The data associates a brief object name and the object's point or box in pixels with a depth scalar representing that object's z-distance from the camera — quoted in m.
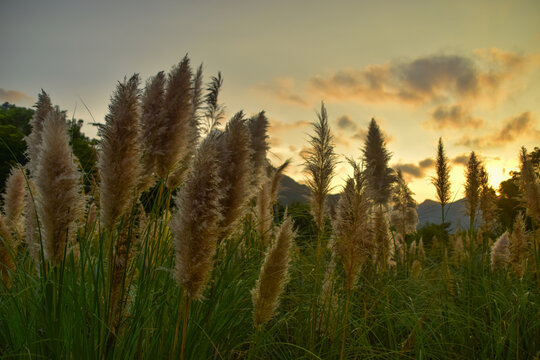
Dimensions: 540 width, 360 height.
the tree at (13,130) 26.00
